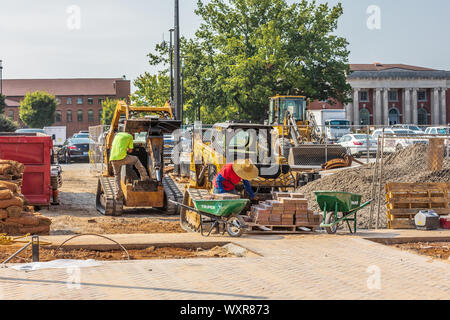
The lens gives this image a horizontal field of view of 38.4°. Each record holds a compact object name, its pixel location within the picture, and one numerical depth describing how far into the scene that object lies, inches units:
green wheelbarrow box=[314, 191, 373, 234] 497.7
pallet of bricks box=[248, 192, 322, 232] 499.8
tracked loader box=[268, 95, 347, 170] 1125.7
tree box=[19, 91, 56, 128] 4394.7
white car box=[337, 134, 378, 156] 1559.5
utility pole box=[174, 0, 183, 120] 1099.9
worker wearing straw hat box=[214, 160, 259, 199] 509.4
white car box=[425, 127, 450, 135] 1758.9
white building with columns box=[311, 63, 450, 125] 3592.5
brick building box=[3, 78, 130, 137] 5162.4
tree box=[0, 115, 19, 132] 2364.3
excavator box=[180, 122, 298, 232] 587.5
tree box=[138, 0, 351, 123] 1768.0
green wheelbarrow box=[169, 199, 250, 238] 475.6
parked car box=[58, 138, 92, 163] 1638.8
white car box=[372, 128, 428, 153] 1428.4
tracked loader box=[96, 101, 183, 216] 674.8
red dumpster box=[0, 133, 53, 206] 649.6
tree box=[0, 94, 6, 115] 2746.1
